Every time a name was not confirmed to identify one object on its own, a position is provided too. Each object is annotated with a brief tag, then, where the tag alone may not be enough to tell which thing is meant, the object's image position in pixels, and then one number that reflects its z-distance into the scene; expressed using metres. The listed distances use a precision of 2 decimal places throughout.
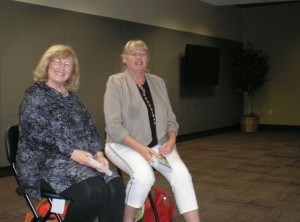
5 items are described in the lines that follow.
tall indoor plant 9.04
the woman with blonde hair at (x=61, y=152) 1.92
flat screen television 7.66
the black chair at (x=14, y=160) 1.91
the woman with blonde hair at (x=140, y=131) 2.39
